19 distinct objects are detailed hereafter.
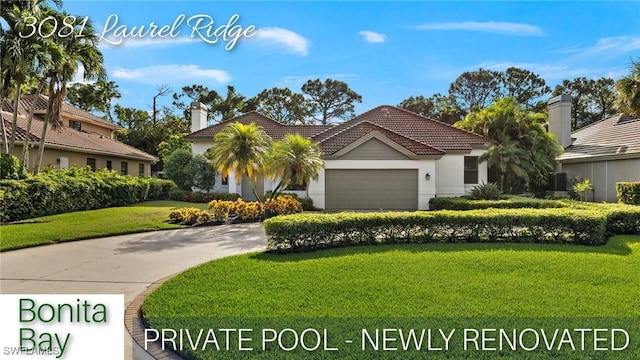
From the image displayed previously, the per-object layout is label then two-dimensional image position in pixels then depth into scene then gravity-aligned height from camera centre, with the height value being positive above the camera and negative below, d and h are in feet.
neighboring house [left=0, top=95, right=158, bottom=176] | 64.90 +7.58
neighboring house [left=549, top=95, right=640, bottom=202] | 61.46 +5.59
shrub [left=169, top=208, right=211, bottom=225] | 43.73 -3.89
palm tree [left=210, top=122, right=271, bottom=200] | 46.50 +3.88
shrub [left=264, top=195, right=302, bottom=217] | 48.91 -3.13
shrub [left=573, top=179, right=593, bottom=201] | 64.13 -1.08
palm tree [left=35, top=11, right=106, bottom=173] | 51.83 +16.79
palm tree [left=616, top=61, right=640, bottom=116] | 50.37 +12.05
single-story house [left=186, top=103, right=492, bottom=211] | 60.64 +1.52
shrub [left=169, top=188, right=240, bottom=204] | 67.46 -2.40
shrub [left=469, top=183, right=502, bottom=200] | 55.16 -1.60
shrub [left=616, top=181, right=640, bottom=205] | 49.64 -1.44
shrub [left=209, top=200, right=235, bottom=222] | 45.44 -3.35
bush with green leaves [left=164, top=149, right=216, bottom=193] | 69.67 +2.36
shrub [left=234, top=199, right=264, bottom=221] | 46.98 -3.48
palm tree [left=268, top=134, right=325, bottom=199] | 48.32 +2.79
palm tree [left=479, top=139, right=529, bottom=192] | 64.39 +4.03
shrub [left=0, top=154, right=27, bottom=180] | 44.80 +1.76
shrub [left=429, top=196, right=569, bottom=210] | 43.19 -2.66
